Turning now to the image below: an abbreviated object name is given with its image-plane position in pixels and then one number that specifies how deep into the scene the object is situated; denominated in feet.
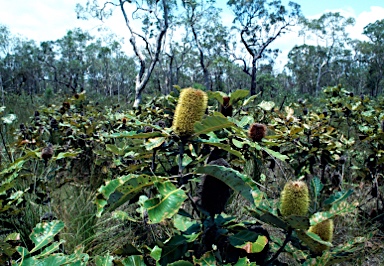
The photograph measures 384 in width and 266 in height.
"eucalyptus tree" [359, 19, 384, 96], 132.87
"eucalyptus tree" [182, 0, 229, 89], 93.09
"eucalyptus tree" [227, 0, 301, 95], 92.73
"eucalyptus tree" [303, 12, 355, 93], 138.62
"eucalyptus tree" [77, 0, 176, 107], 48.92
